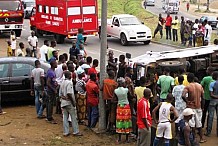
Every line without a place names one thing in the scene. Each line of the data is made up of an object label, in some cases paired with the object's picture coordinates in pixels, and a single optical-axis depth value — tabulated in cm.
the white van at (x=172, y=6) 6305
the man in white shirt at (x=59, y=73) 1309
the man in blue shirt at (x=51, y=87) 1270
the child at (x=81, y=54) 1646
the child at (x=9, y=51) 1959
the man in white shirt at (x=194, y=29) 2452
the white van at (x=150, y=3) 7600
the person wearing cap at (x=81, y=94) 1245
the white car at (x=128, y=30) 2661
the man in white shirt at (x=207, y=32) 2356
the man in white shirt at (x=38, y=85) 1308
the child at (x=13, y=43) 2091
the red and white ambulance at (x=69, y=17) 2630
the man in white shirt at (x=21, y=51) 1785
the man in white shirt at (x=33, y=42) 2106
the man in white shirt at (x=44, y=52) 1730
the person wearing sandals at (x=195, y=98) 1095
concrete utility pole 1222
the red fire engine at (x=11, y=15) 2848
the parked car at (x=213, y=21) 3838
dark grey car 1422
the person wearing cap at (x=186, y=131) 963
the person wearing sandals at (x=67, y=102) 1166
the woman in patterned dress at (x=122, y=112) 1133
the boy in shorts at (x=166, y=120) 1001
